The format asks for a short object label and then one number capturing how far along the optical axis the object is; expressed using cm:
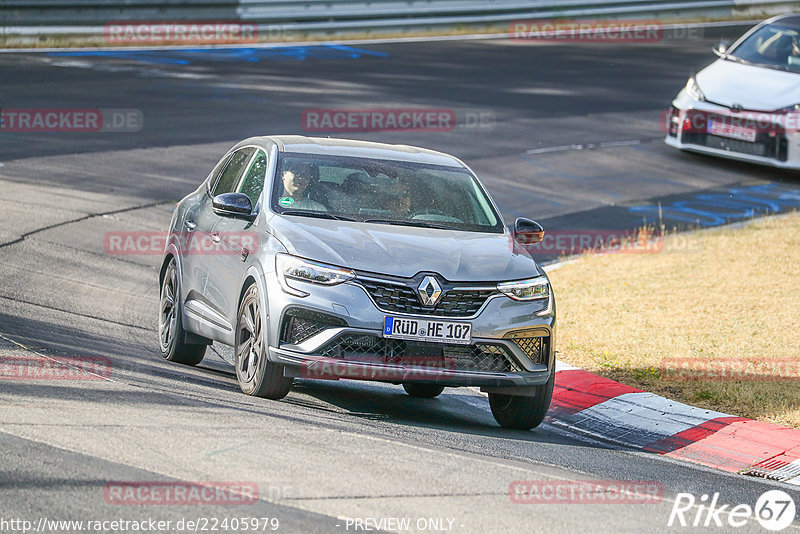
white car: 3794
